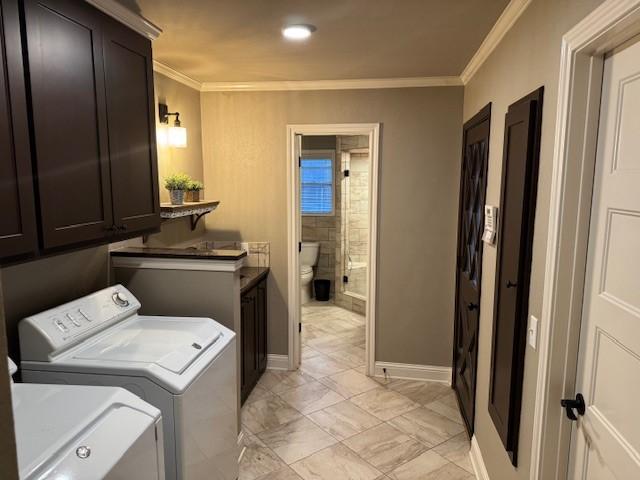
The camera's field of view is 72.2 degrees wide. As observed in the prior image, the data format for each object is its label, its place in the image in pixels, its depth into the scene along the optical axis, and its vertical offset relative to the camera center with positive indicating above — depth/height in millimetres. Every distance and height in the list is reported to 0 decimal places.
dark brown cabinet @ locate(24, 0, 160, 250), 1568 +267
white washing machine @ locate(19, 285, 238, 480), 1717 -714
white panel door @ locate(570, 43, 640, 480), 1188 -302
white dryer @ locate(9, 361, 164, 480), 1166 -719
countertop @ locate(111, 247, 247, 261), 2365 -356
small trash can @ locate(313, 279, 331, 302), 6070 -1368
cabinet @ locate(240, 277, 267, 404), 3221 -1141
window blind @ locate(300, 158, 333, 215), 5816 +48
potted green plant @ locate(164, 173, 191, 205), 2854 +3
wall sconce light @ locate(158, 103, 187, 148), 3027 +375
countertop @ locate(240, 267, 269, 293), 3213 -686
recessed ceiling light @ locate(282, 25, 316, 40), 2287 +842
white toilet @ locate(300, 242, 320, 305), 5855 -944
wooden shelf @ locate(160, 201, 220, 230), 2656 -139
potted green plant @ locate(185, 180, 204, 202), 3086 -18
